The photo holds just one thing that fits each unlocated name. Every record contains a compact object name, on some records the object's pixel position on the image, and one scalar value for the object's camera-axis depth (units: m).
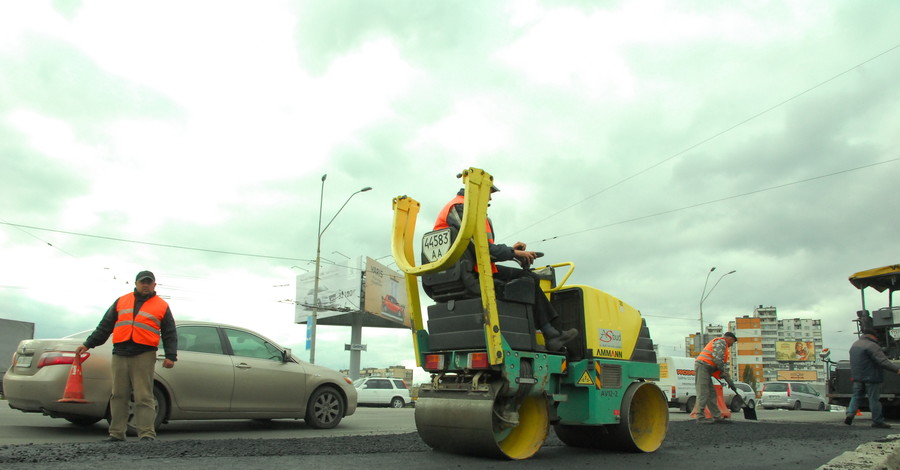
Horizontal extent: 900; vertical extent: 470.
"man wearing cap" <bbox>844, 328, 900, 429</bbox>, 10.06
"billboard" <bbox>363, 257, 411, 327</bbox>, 48.06
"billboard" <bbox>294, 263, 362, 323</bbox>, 47.88
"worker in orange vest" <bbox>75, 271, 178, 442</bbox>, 6.29
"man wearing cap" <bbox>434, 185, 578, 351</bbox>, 5.63
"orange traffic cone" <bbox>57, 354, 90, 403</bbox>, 6.75
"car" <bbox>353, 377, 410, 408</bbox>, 30.09
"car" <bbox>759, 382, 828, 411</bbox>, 29.73
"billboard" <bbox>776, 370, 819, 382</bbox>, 84.95
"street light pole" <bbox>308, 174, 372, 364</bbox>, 28.76
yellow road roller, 5.33
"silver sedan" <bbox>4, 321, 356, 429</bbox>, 7.31
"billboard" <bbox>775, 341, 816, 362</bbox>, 90.69
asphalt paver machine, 12.51
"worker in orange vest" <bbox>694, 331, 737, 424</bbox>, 10.85
